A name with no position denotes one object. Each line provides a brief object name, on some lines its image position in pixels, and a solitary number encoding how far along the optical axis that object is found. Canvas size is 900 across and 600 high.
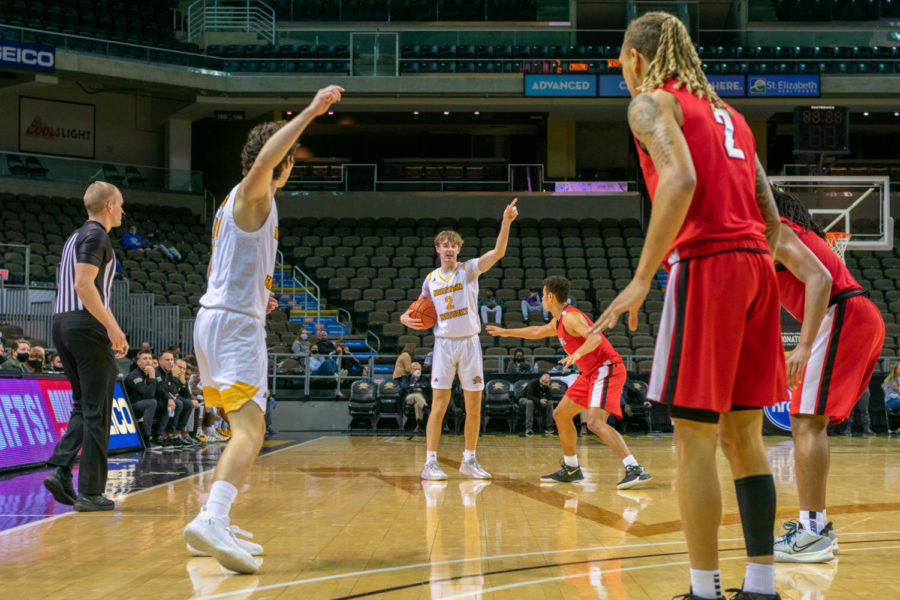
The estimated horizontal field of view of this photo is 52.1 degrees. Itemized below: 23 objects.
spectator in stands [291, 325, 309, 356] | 17.53
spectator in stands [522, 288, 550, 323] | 19.53
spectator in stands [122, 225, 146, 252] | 20.58
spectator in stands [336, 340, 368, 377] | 17.22
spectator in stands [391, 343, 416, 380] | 16.20
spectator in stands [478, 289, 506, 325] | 19.39
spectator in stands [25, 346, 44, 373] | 10.63
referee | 5.67
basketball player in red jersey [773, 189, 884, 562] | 4.34
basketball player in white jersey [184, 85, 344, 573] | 4.02
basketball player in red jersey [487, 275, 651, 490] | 7.71
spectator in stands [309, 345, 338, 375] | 17.02
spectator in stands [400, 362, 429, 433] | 15.54
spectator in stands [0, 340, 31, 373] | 11.18
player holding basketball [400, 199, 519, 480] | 8.13
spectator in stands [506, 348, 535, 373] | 16.67
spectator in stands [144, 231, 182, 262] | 21.19
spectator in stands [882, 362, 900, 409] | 16.23
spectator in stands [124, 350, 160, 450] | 11.19
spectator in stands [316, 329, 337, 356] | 17.91
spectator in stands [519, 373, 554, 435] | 15.70
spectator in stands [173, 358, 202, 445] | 12.52
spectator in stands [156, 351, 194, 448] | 11.96
